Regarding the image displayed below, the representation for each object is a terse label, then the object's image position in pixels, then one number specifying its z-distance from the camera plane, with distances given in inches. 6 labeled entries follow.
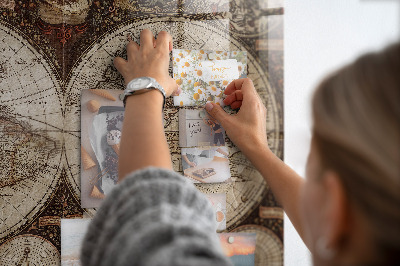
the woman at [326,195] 15.5
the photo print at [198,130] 37.7
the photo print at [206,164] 37.9
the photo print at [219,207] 38.5
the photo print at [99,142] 34.9
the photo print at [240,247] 39.0
